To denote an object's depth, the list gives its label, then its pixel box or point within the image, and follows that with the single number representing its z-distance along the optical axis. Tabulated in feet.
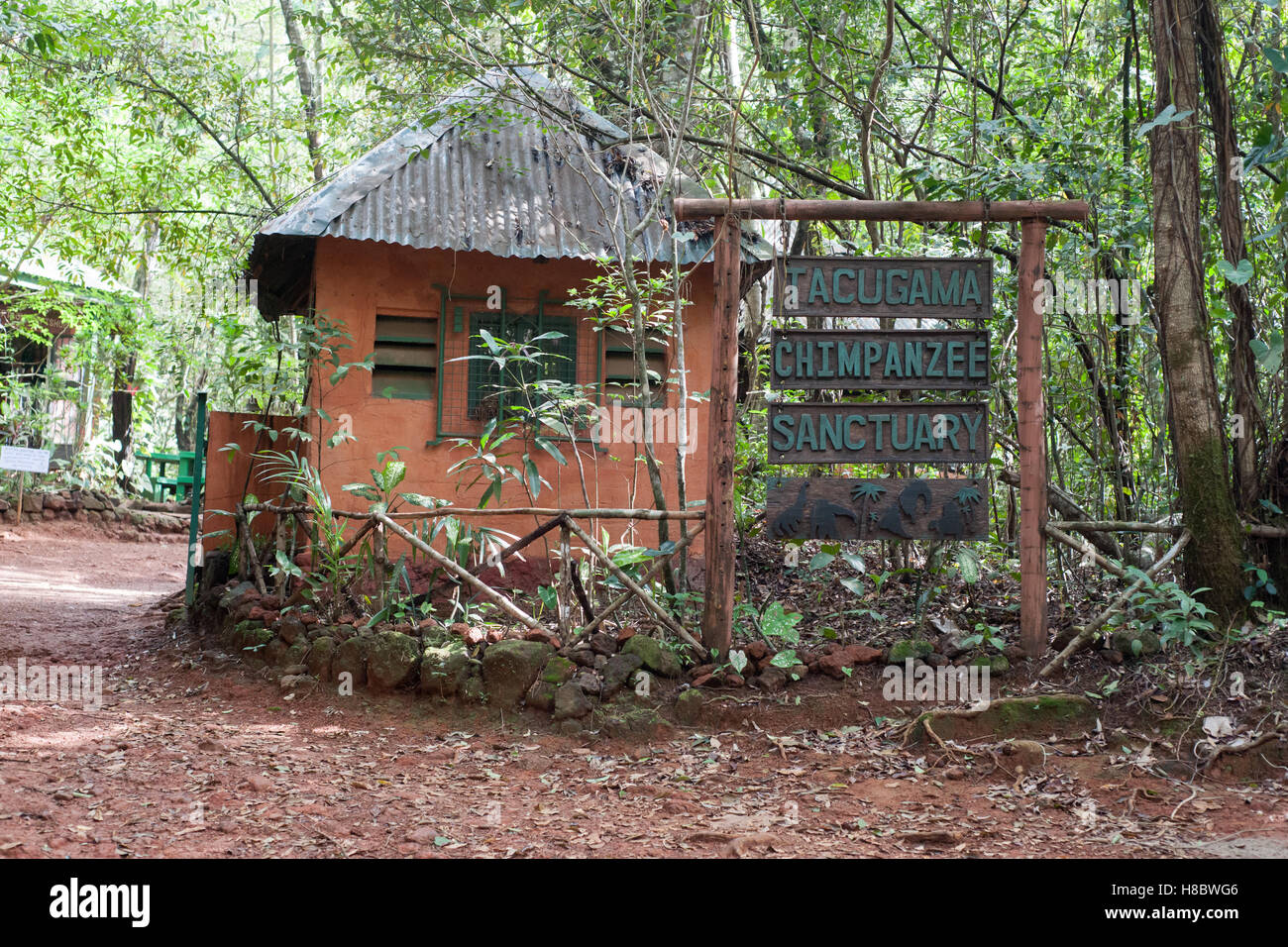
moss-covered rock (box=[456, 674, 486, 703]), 18.79
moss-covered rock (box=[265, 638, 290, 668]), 21.38
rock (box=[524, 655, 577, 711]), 18.42
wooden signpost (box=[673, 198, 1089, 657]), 18.26
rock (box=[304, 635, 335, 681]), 20.31
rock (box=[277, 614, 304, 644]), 21.52
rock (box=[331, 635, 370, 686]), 19.93
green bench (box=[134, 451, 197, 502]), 60.64
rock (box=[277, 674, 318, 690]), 20.23
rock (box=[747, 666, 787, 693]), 18.15
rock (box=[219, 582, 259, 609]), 24.44
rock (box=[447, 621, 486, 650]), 19.75
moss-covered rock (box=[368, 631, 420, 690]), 19.48
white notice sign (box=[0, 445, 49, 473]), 48.19
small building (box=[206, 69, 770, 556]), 26.76
